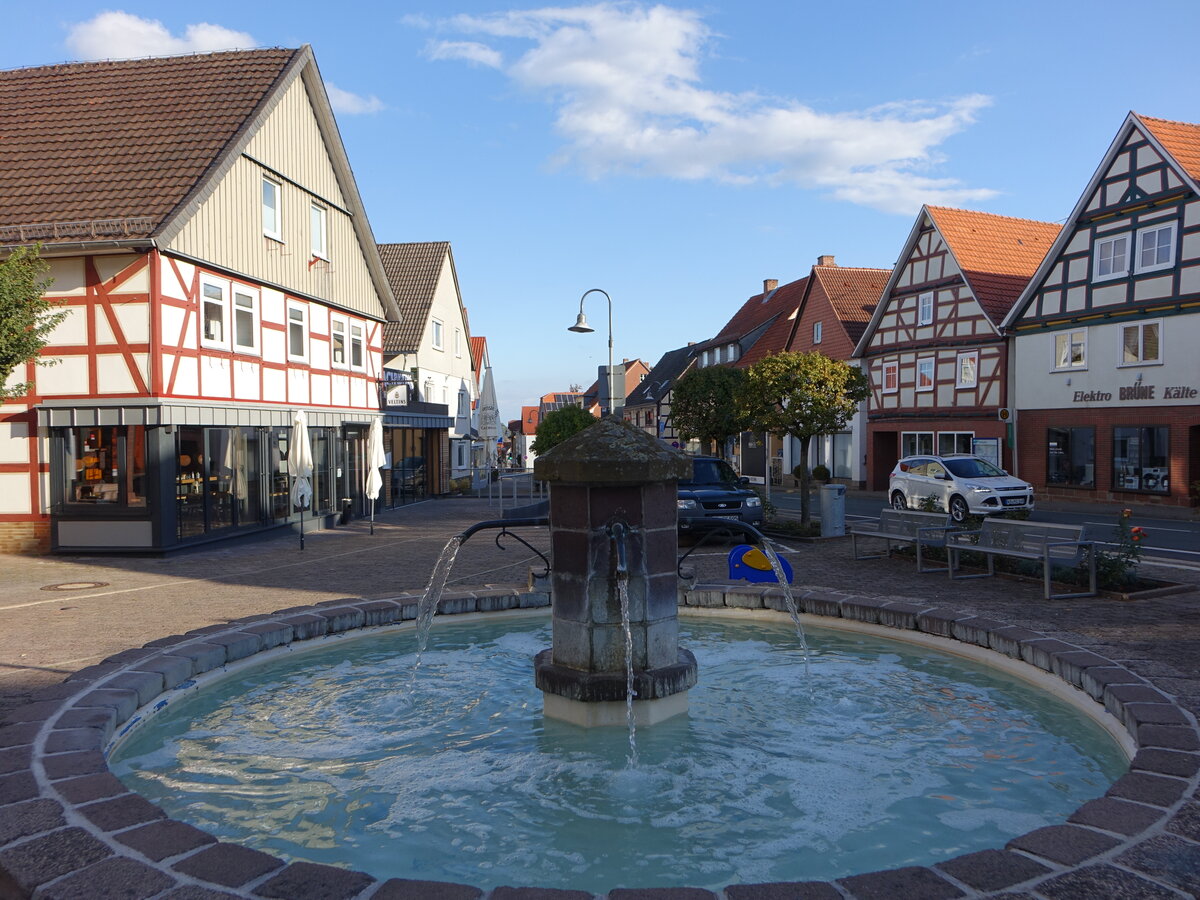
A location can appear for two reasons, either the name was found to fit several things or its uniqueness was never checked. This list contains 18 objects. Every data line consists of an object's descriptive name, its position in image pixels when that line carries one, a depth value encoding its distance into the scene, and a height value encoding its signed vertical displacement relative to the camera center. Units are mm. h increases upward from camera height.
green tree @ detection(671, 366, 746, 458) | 32156 +1396
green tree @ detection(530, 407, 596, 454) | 35938 +811
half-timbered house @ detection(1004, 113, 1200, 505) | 23984 +3010
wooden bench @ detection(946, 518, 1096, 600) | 10562 -1341
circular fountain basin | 4277 -1940
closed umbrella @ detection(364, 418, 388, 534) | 20109 -259
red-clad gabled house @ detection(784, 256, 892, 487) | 39000 +5316
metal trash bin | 17156 -1385
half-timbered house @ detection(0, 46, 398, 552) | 15719 +3111
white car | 21297 -1179
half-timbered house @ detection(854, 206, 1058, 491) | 31844 +3894
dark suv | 15969 -1063
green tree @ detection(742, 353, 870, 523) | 18391 +936
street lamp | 24438 +3234
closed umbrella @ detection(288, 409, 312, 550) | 17938 -247
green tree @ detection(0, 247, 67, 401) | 12891 +2035
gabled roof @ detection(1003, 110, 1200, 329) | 24109 +8029
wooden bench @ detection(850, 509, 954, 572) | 12828 -1364
